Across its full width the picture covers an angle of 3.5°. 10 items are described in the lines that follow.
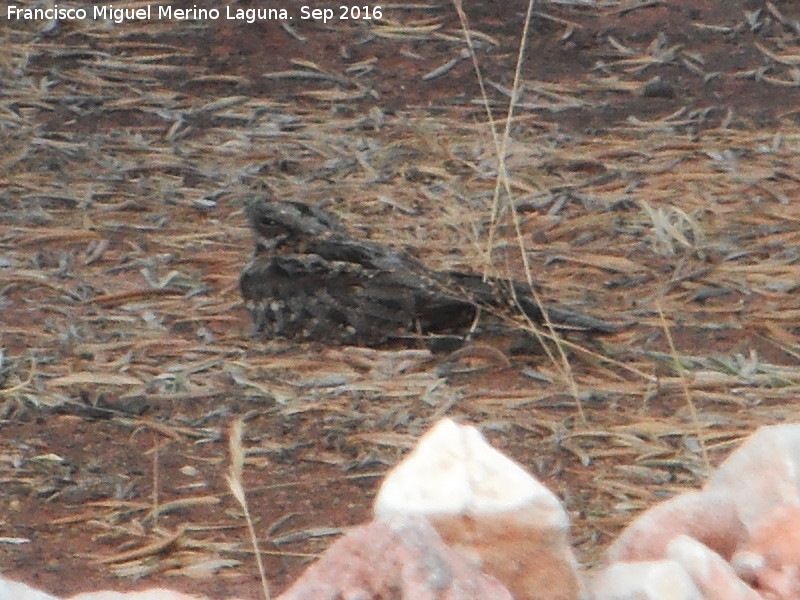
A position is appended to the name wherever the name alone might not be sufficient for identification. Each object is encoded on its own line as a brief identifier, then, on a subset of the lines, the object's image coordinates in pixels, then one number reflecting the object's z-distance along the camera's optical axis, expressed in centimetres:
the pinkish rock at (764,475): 790
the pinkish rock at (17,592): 684
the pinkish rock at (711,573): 713
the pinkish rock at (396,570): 633
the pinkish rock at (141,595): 717
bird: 829
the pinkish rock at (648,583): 691
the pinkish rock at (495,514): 707
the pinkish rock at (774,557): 745
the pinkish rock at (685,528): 789
